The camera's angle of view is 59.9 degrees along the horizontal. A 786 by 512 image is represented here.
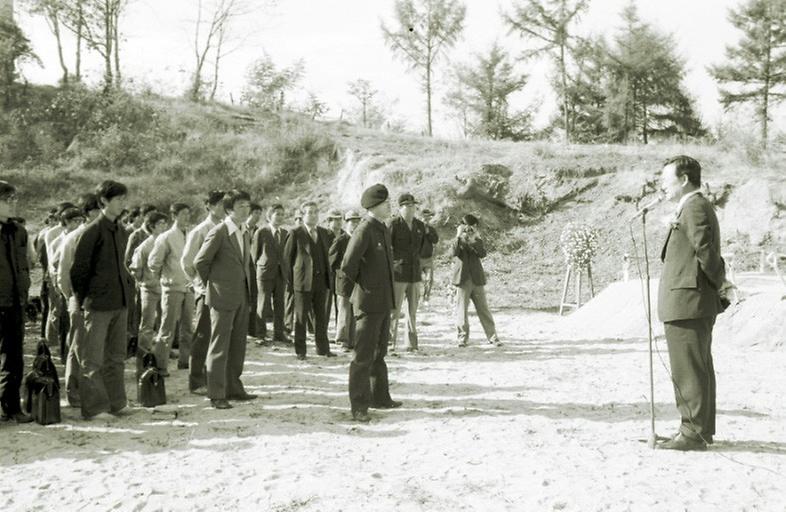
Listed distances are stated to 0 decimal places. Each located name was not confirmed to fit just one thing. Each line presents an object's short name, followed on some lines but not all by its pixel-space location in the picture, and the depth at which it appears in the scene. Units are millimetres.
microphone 4934
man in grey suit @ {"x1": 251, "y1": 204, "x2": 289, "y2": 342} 11031
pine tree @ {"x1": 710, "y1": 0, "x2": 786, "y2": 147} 32531
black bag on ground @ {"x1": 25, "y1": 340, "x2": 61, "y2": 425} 5906
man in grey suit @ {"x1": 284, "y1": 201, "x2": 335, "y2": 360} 9305
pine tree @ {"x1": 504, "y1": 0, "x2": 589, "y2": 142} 31984
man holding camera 10133
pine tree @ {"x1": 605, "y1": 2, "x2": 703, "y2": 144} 32594
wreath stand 14320
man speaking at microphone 4840
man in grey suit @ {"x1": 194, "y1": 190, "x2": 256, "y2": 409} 6438
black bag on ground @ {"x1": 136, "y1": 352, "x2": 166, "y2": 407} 6492
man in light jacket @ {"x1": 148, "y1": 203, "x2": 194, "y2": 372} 7820
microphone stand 5004
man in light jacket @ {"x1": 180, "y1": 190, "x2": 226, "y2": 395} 7086
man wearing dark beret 6055
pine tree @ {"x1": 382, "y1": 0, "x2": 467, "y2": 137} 36906
